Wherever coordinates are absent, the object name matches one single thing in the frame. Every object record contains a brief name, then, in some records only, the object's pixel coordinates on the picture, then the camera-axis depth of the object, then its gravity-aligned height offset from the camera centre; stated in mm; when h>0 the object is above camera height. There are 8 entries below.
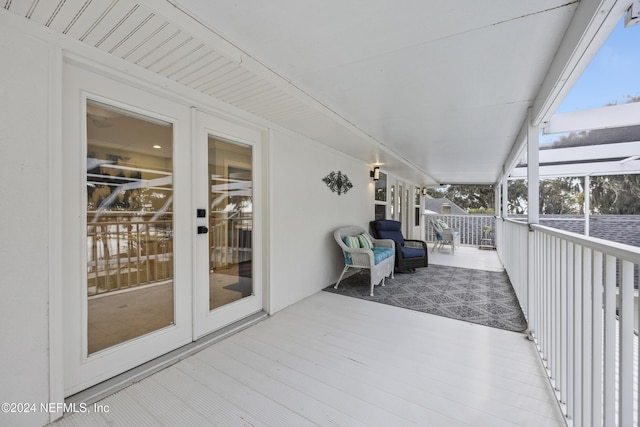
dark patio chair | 4816 -686
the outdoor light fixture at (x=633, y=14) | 1074 +818
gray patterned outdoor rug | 2984 -1140
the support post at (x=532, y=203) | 2414 +86
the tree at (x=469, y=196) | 18516 +1231
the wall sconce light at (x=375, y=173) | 5293 +787
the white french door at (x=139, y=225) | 1680 -96
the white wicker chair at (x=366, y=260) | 3787 -713
